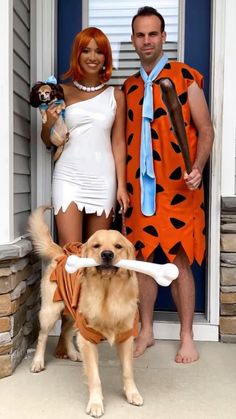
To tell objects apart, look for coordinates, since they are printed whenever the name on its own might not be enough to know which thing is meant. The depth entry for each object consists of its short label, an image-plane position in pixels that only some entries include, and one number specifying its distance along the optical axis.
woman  2.82
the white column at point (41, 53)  3.13
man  2.76
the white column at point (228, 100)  2.93
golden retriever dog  2.11
